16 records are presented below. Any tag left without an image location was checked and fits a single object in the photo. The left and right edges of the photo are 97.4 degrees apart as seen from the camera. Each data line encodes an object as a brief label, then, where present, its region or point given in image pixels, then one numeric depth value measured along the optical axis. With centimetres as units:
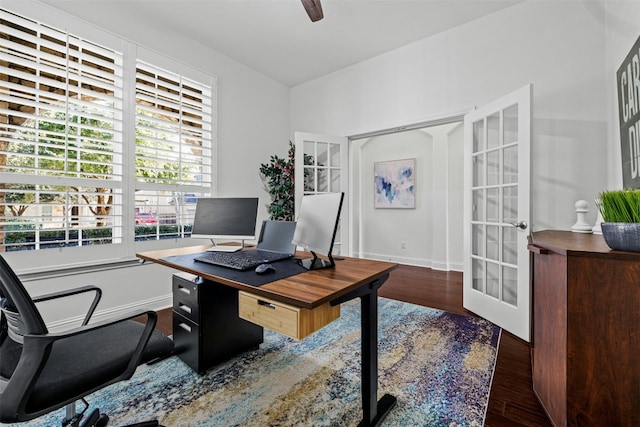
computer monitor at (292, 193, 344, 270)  137
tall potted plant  386
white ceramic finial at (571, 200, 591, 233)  200
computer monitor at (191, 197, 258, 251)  207
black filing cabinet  176
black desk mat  130
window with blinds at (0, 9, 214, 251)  214
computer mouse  139
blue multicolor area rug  142
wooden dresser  111
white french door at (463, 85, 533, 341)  227
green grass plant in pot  110
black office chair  86
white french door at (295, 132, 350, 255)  377
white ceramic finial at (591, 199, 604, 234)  193
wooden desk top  106
